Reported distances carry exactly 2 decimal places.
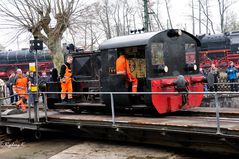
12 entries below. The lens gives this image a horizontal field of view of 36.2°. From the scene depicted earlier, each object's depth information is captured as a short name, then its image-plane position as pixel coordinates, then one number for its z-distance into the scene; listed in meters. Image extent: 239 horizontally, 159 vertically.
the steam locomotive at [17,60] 35.06
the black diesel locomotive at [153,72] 9.65
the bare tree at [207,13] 52.12
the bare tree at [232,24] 55.66
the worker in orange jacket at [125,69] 10.14
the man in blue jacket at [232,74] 16.41
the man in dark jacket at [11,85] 18.62
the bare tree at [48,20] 20.98
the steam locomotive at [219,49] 26.45
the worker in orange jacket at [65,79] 11.96
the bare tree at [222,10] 50.46
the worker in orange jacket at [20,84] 15.45
